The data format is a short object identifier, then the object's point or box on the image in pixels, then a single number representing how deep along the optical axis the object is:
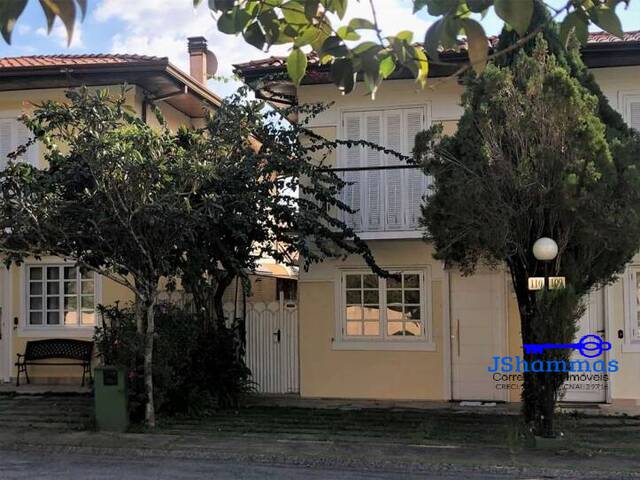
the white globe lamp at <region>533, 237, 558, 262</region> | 7.45
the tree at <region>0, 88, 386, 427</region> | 8.02
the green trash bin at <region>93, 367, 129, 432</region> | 8.84
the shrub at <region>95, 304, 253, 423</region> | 9.21
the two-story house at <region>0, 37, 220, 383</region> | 12.52
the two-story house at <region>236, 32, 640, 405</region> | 10.81
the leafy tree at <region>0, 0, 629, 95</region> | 2.06
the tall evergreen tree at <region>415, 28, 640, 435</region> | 7.42
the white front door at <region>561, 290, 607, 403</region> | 10.70
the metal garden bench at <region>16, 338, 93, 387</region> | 12.47
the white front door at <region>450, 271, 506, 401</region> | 11.03
